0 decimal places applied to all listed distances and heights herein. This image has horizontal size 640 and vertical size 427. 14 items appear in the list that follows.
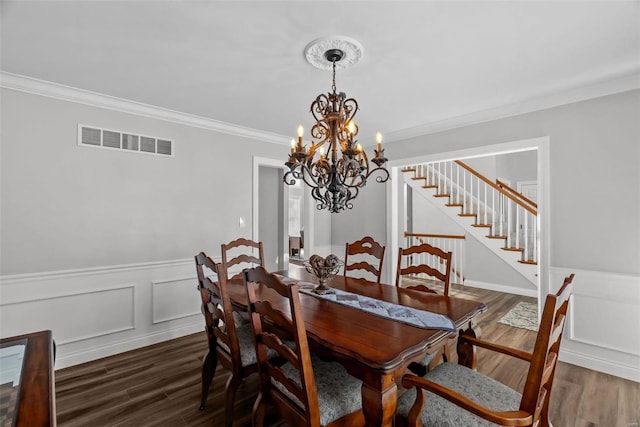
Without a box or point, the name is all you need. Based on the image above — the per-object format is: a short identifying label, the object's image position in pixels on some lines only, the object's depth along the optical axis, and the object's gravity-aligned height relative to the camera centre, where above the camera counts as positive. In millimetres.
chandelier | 2006 +390
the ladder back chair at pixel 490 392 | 1079 -776
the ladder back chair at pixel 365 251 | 2736 -348
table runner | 1570 -572
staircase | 4922 +114
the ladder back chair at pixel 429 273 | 1920 -498
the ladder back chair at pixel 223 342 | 1761 -867
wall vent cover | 2865 +744
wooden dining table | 1241 -585
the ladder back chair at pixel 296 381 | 1271 -858
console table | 833 -562
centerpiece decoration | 2100 -365
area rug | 3700 -1365
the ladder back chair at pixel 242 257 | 2840 -417
